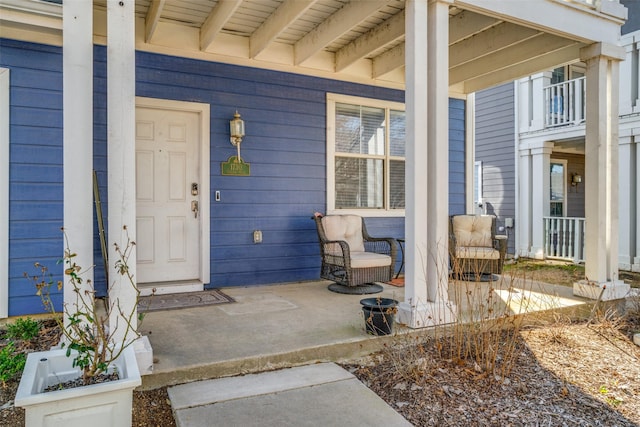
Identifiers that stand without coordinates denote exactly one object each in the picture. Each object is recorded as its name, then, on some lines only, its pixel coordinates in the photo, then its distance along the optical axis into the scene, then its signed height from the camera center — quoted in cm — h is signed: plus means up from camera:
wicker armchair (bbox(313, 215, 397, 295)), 445 -50
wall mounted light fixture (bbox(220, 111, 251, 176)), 460 +55
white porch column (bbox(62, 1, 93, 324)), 240 +43
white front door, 443 +15
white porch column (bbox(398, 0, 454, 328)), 326 +35
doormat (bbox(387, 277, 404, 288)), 506 -88
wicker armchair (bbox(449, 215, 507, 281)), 525 -43
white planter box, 162 -74
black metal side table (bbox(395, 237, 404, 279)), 508 -56
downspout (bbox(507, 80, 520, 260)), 877 +97
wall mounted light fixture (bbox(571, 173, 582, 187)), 989 +69
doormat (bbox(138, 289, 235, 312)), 389 -87
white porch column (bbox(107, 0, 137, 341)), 241 +39
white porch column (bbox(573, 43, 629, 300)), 438 +40
